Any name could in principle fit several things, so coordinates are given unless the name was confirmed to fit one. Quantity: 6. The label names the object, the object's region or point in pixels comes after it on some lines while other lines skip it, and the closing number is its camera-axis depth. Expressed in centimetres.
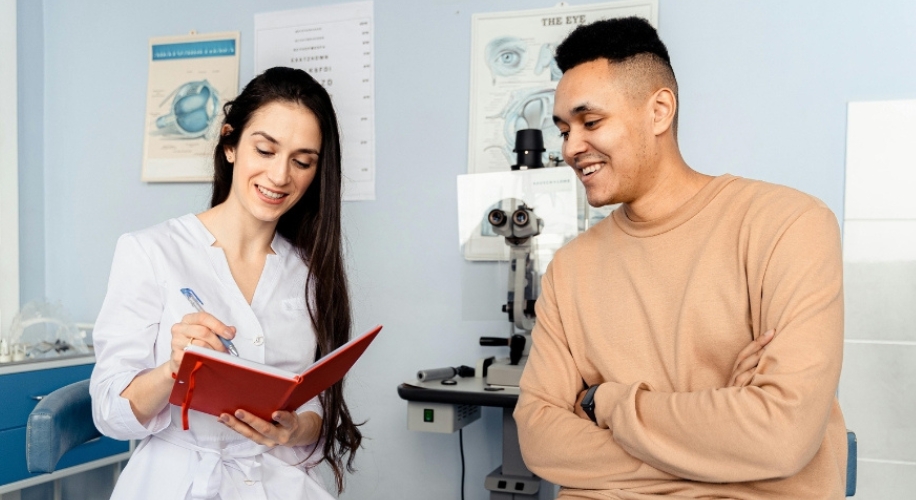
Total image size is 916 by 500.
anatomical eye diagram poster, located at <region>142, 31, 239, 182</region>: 300
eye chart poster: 280
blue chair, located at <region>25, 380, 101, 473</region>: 124
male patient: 123
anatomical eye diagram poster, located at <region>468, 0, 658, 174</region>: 257
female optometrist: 141
